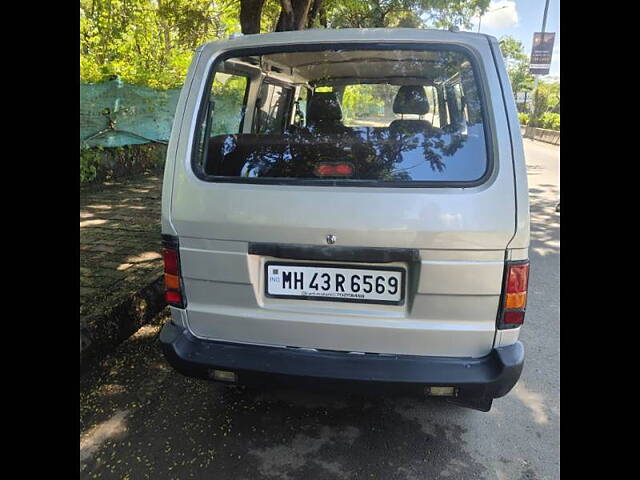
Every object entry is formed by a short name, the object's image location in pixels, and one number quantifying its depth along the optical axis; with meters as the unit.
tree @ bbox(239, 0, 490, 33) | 12.30
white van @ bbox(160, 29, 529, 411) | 1.91
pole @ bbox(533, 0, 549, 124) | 27.62
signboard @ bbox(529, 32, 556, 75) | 27.53
